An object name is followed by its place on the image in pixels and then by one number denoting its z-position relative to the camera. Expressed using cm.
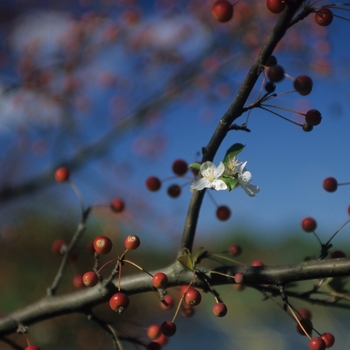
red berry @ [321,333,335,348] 60
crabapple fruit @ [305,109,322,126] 59
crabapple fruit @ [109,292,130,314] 58
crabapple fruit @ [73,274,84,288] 67
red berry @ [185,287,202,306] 58
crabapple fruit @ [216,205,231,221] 66
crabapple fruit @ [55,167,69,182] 69
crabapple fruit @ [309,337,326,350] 59
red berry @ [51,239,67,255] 69
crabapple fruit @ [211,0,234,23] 59
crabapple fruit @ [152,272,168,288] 58
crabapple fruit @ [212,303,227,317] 59
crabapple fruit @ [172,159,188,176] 65
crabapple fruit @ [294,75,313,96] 58
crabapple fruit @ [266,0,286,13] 57
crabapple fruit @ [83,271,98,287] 58
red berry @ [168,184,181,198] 67
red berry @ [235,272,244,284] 57
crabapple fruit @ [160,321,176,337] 59
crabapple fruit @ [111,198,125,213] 69
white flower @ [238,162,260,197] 59
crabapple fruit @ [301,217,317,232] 64
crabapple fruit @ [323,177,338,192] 64
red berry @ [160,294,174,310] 65
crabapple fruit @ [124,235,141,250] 58
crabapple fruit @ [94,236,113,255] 59
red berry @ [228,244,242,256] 66
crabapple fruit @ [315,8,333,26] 58
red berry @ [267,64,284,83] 57
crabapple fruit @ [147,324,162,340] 63
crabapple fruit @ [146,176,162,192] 66
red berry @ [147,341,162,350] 63
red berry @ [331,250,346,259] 63
